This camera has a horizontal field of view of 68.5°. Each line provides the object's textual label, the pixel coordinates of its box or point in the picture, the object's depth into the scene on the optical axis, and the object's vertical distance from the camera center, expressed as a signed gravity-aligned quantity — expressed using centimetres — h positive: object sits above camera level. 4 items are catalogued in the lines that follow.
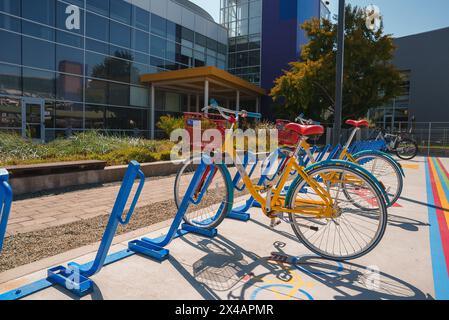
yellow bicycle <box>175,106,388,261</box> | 312 -61
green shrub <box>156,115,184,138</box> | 1266 +51
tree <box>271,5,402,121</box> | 1814 +388
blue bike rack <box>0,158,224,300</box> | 239 -108
